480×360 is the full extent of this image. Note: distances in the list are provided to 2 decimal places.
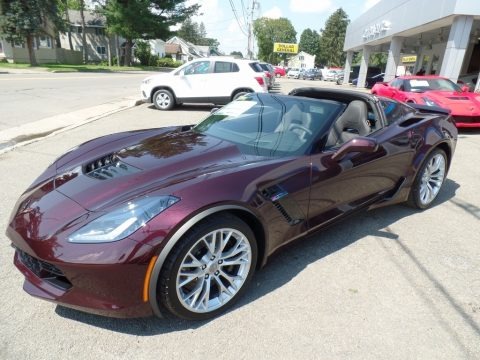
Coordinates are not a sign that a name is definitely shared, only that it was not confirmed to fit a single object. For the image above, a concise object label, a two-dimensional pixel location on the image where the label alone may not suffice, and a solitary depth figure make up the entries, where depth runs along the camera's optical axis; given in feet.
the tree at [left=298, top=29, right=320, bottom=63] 431.84
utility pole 128.77
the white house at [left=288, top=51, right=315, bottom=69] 340.18
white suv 37.01
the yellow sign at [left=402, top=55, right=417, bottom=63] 176.89
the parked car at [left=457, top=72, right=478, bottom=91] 58.17
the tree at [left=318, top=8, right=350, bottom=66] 308.19
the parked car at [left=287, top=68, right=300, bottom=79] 171.41
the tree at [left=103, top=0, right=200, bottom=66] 119.14
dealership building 47.14
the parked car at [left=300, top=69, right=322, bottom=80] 162.30
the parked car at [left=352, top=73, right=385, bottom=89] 94.89
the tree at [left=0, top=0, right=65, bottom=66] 90.99
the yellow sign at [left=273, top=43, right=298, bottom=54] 286.25
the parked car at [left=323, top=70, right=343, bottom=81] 164.25
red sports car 28.63
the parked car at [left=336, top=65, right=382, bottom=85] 104.99
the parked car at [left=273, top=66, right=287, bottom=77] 158.01
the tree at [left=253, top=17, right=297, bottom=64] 355.15
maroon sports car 6.68
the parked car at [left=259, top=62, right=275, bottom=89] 40.31
